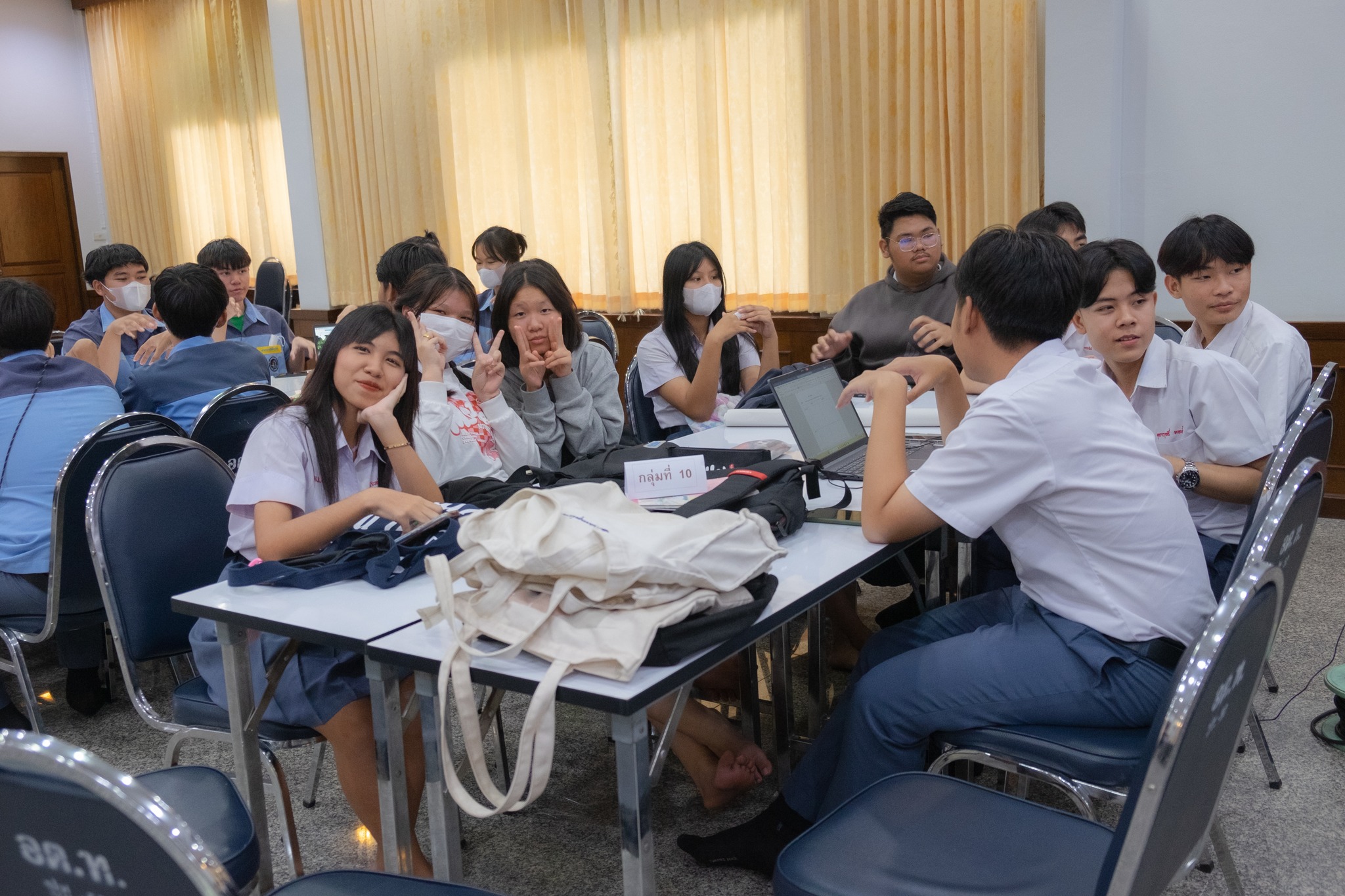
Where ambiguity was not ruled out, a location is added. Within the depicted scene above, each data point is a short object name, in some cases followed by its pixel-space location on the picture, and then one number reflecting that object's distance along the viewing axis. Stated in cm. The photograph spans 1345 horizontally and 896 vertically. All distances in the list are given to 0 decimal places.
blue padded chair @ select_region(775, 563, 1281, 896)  96
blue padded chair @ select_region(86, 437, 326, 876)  185
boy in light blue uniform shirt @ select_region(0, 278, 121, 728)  248
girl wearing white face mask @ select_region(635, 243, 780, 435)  319
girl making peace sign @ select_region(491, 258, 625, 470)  276
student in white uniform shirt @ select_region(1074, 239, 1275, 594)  217
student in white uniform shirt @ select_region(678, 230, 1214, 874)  159
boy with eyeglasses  346
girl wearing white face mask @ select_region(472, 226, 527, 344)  440
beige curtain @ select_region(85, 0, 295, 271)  823
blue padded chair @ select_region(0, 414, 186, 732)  231
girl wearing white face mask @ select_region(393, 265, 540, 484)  230
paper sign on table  200
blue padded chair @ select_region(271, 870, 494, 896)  130
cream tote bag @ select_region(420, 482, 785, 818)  127
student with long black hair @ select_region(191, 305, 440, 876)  176
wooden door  909
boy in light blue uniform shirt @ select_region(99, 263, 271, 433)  330
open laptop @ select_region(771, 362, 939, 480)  216
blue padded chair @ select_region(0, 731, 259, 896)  79
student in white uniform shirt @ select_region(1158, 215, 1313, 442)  254
